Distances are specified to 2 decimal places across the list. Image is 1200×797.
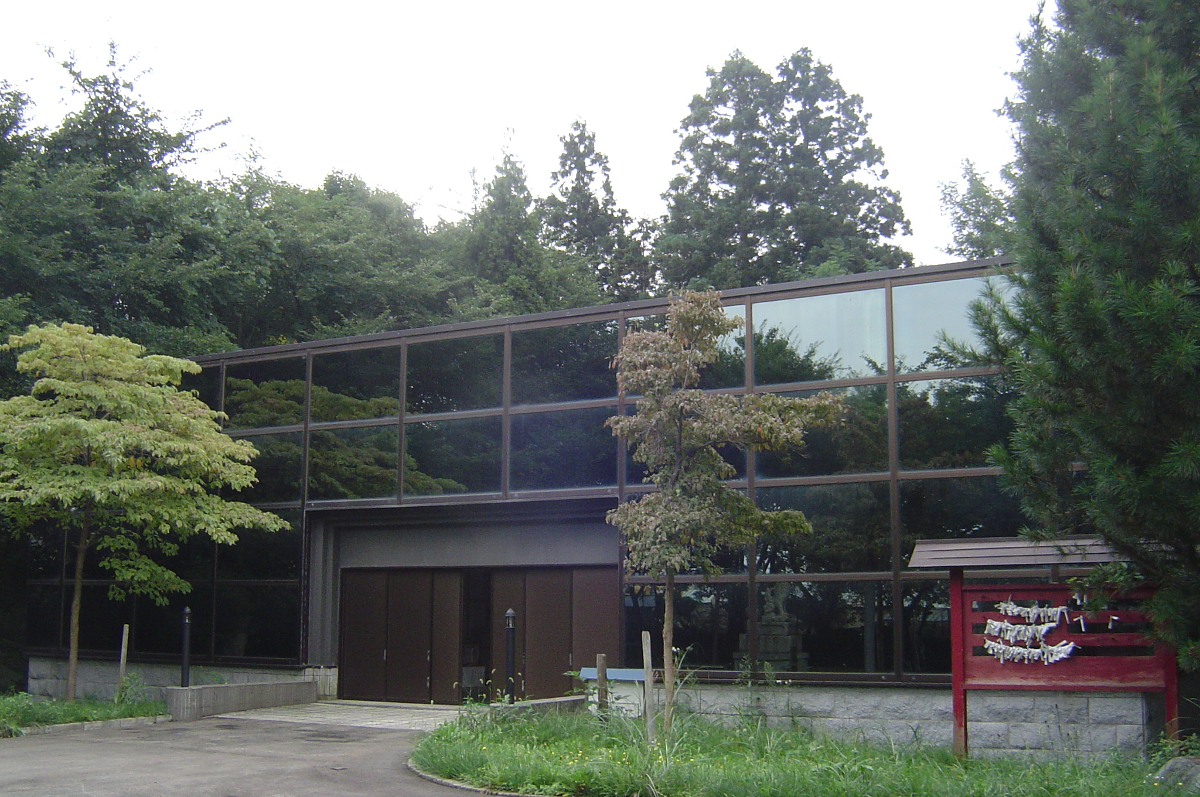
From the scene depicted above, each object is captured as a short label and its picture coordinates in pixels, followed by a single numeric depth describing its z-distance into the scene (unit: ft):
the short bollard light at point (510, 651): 46.19
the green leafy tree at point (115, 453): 55.98
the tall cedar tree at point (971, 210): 107.04
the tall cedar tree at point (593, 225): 147.74
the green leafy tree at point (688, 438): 39.17
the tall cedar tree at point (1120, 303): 28.76
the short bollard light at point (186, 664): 58.90
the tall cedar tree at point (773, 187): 134.31
